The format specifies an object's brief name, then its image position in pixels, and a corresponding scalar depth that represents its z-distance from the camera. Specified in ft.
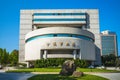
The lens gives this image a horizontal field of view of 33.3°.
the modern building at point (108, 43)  577.02
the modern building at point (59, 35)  209.46
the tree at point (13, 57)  300.03
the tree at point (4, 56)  274.07
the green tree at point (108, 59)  307.48
